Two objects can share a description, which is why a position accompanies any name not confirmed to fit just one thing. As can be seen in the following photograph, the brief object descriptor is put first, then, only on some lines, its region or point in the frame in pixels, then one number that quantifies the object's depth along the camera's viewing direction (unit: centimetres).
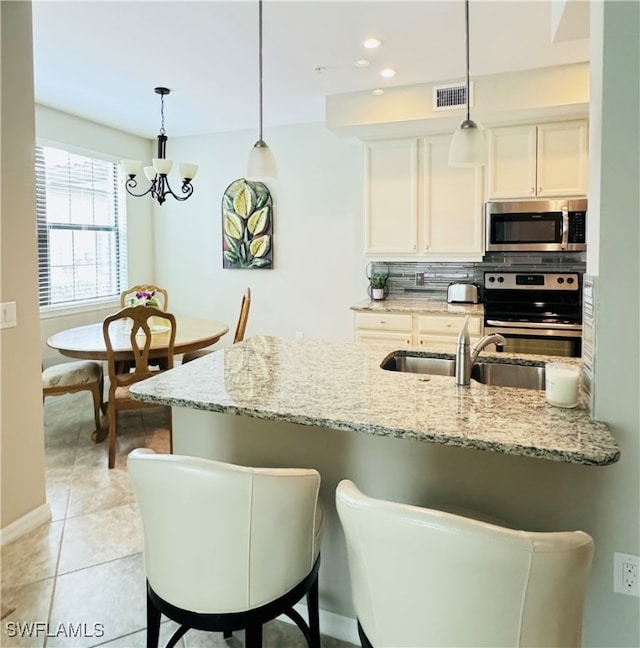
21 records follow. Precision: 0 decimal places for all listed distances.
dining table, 330
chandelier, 384
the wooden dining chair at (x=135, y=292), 442
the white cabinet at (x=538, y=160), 365
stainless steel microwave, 364
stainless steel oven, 369
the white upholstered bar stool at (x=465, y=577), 93
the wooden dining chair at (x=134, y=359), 319
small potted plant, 459
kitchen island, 134
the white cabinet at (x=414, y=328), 387
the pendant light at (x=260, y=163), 226
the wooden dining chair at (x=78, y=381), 342
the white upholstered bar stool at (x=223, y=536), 124
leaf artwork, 526
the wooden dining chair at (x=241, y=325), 420
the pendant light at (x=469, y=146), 196
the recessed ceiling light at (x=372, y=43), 304
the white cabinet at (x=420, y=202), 400
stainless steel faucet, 173
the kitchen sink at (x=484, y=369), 205
